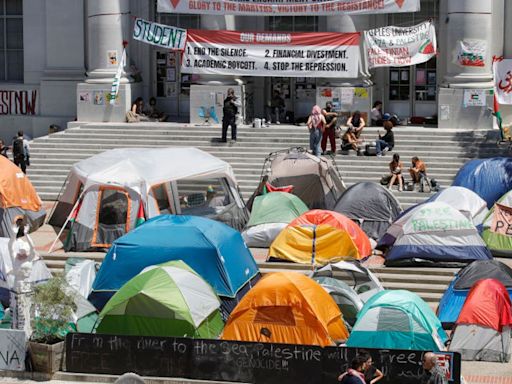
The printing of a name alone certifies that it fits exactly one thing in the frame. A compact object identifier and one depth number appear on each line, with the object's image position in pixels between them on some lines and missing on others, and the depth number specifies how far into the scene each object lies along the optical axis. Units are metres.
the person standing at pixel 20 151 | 34.25
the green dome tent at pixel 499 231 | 27.08
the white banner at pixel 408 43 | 35.62
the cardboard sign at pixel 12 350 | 20.73
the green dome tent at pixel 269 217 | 27.97
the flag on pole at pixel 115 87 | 37.62
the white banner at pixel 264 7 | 35.75
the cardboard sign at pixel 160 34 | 36.56
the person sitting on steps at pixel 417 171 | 31.89
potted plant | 20.62
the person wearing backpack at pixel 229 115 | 34.34
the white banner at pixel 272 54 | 35.91
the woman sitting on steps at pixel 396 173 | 31.92
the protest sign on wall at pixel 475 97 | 35.19
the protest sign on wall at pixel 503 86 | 34.19
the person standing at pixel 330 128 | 33.88
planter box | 20.58
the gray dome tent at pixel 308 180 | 30.48
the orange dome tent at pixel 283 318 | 20.84
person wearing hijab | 33.09
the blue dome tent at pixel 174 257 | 23.42
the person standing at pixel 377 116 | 36.59
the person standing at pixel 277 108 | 37.91
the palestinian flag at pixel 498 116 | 33.80
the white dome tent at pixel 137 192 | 27.83
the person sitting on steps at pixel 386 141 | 33.88
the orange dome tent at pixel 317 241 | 26.06
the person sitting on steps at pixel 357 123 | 34.62
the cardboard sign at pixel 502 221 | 27.14
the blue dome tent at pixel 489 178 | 30.02
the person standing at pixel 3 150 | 35.33
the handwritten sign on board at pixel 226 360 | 19.41
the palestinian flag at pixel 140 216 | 27.64
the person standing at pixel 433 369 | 18.44
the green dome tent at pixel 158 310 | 21.11
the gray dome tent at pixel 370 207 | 28.47
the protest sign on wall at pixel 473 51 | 35.28
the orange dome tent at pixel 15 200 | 29.42
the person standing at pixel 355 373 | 17.91
